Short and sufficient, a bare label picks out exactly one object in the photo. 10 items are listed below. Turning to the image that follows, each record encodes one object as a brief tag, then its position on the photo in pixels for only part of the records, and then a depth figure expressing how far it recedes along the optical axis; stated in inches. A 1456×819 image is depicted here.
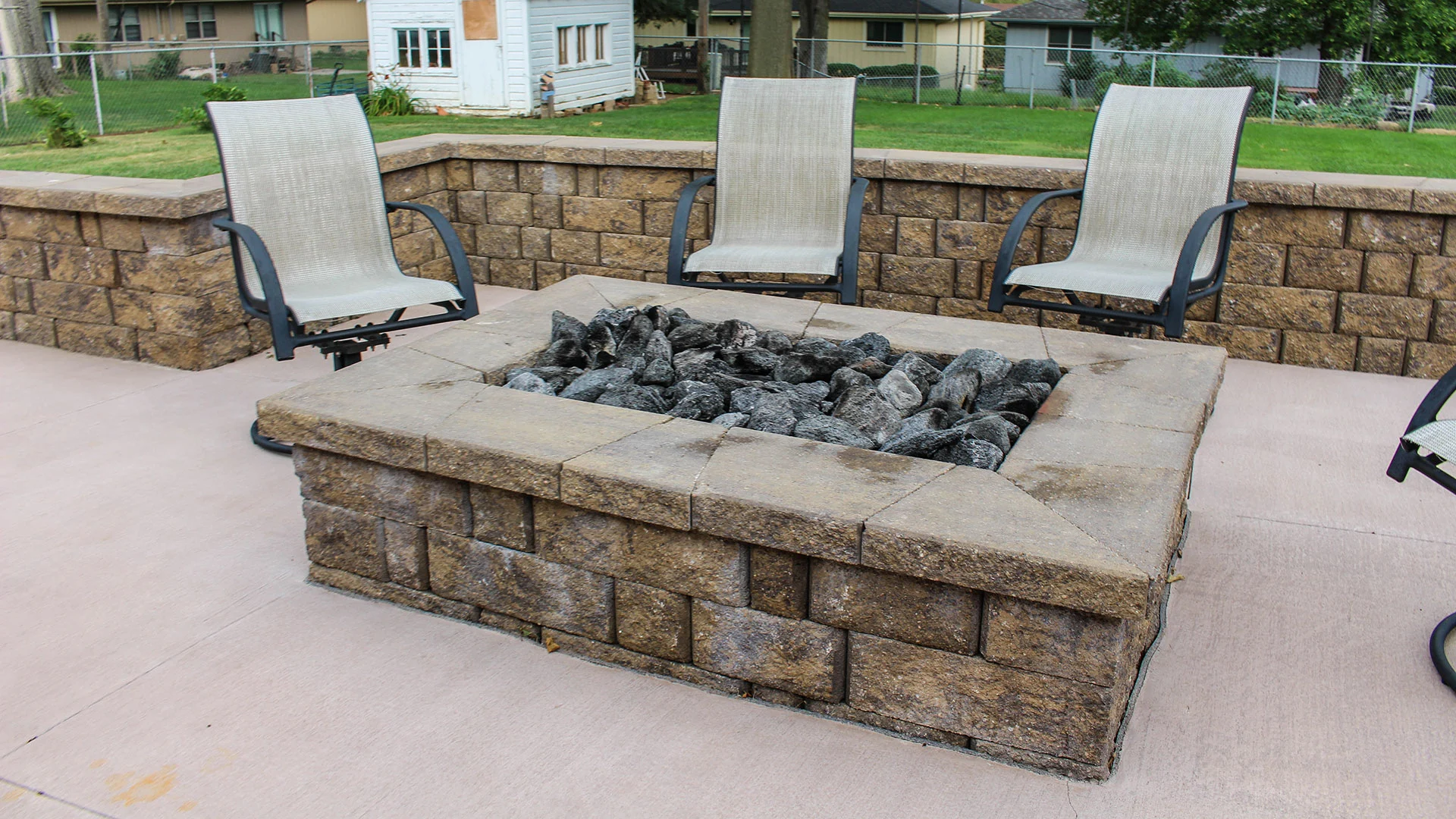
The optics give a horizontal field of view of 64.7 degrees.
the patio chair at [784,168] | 174.7
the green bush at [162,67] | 648.3
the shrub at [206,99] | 345.1
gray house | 1035.3
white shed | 524.7
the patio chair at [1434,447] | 88.7
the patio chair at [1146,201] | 150.2
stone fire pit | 78.5
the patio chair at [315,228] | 136.9
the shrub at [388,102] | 529.3
